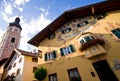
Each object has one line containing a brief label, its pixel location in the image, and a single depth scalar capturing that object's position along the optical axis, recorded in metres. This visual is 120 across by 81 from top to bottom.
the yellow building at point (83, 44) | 5.52
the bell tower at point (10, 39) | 19.89
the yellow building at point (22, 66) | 9.84
